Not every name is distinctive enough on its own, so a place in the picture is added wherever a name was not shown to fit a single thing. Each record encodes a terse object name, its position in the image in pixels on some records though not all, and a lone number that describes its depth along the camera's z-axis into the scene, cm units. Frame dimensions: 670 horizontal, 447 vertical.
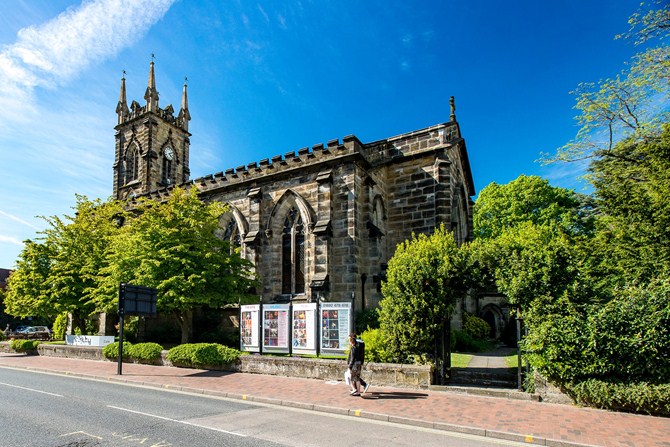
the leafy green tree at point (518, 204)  3428
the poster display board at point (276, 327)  1441
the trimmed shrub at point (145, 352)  1702
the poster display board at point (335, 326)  1314
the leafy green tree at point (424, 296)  1162
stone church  1898
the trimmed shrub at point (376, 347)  1223
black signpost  1518
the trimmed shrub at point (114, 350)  1798
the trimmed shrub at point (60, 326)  3099
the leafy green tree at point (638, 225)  1048
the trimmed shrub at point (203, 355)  1500
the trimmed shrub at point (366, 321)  1648
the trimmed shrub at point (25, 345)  2330
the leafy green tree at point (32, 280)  2470
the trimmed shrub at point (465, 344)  1861
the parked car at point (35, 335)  3641
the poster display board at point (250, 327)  1512
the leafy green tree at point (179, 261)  1739
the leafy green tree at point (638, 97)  1407
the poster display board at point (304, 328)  1373
